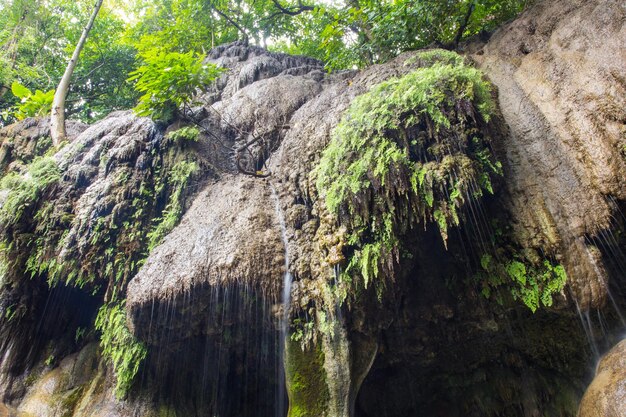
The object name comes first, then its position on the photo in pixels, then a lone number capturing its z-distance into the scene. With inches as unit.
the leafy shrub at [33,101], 396.8
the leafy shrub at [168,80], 237.8
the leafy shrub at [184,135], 260.0
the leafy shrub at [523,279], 147.2
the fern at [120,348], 199.2
